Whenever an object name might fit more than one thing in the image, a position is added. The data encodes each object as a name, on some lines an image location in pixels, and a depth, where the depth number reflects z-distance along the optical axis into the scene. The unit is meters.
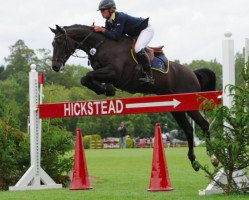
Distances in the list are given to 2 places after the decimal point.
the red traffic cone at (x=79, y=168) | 15.52
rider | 16.47
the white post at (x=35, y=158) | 16.91
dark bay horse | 16.26
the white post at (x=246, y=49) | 12.87
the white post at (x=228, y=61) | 12.92
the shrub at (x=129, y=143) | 73.51
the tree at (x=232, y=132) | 11.66
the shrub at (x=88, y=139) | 75.68
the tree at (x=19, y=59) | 161.79
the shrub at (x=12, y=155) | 17.21
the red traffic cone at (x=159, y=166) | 14.21
